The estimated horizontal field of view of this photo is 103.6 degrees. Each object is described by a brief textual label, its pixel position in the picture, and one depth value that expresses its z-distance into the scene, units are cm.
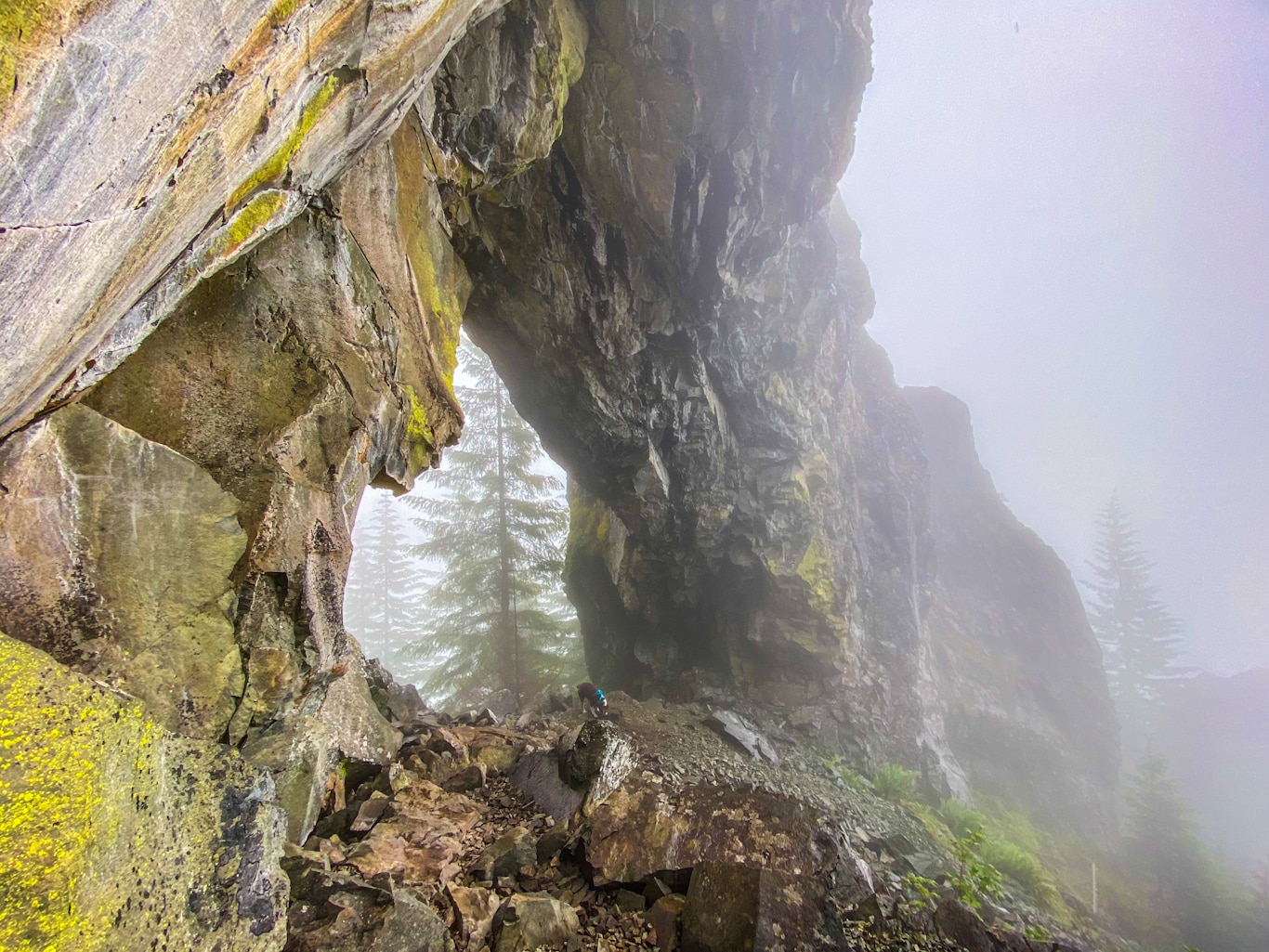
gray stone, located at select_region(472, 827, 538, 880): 480
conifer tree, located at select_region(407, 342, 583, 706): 1622
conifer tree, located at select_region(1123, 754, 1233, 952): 1457
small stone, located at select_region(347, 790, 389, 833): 497
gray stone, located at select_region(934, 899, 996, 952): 478
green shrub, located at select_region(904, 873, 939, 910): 638
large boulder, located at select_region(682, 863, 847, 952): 416
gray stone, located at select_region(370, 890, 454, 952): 341
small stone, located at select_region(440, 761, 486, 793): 643
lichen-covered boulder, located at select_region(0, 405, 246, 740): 278
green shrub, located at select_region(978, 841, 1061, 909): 1109
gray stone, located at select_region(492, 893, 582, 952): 385
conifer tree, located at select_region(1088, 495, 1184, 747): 3538
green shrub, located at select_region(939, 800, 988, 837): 1268
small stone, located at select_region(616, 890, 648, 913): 459
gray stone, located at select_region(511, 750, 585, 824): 597
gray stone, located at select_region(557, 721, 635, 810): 603
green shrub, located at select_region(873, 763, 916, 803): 1240
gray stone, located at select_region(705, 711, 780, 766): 1048
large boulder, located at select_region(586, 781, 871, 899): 503
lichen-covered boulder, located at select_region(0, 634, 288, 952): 195
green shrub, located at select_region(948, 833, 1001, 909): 699
